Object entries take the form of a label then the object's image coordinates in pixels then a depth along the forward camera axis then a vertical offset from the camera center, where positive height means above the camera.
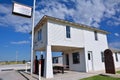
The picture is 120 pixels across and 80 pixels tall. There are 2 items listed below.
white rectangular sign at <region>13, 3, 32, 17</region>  8.12 +4.18
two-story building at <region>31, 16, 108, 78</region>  8.36 +0.83
